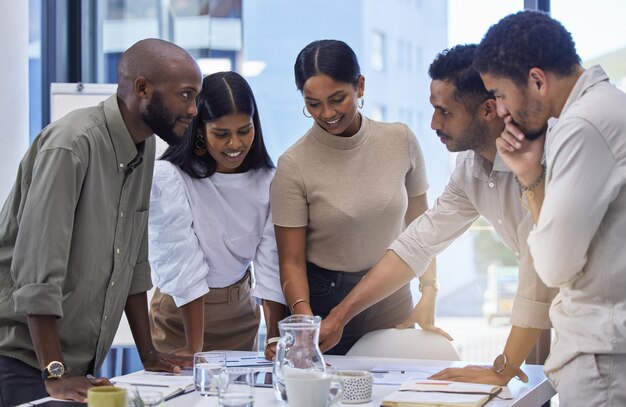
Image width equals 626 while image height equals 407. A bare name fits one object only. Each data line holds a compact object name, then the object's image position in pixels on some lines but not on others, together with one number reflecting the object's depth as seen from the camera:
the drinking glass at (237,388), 1.60
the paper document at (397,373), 2.16
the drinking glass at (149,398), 1.50
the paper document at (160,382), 2.02
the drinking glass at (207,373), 1.95
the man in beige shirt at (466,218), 2.21
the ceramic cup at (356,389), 1.89
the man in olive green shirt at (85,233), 1.99
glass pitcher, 1.76
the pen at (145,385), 2.08
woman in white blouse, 2.61
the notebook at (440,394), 1.82
